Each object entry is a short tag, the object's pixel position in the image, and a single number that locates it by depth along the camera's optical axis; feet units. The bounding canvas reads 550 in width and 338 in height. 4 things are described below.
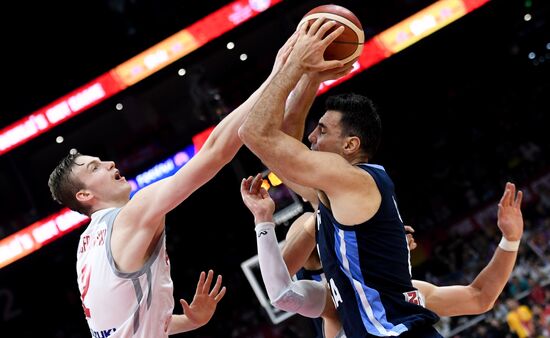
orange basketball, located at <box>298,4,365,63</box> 12.15
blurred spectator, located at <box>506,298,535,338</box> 40.52
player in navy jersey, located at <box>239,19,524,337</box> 11.62
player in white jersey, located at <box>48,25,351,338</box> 11.86
